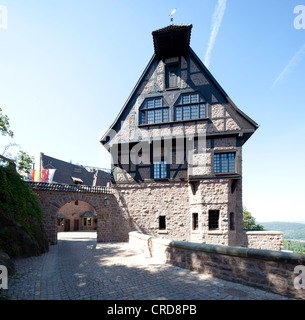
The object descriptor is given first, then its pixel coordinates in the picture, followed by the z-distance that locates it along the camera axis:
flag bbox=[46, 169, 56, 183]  26.40
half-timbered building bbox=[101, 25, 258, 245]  12.55
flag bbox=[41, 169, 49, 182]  26.10
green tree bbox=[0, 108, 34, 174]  15.88
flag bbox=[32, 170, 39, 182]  25.56
